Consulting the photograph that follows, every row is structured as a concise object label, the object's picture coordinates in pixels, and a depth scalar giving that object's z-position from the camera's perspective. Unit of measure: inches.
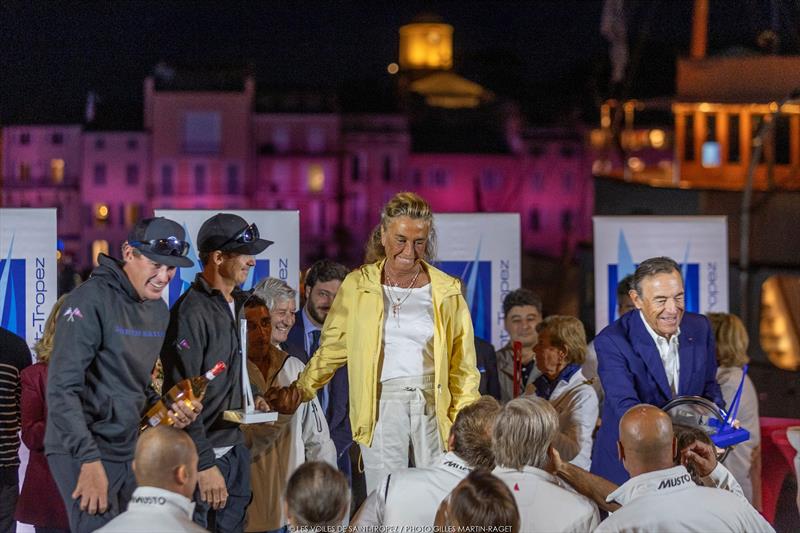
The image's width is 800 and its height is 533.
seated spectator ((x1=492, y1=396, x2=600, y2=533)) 187.3
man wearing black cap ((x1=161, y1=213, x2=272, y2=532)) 217.8
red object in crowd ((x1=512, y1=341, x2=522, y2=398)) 319.9
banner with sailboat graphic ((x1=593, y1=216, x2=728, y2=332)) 396.8
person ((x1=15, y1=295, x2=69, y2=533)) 250.4
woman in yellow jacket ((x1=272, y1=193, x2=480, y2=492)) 237.5
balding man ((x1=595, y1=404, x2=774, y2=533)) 177.9
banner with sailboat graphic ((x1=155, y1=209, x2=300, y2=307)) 348.2
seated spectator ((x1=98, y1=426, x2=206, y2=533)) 165.0
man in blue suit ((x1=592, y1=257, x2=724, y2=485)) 236.4
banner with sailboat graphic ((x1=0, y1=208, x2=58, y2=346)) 328.2
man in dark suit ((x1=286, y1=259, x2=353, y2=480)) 298.8
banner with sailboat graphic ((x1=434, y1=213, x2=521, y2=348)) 383.2
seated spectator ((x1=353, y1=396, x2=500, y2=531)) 194.9
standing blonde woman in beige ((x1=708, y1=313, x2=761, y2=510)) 310.0
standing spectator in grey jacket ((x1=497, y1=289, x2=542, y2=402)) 339.9
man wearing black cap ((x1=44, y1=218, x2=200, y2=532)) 197.2
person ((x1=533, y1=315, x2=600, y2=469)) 278.7
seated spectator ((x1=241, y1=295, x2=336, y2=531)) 269.3
